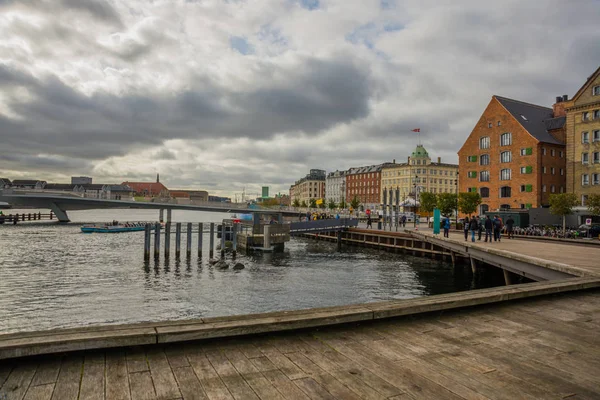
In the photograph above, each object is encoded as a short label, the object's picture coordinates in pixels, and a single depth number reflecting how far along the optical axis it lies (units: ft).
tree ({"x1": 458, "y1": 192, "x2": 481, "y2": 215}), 166.30
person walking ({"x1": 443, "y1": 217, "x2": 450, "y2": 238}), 101.45
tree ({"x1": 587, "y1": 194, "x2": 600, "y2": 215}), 113.59
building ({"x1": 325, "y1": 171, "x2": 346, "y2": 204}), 529.49
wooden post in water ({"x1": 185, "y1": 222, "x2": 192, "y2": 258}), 118.60
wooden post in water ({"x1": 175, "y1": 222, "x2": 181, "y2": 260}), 117.77
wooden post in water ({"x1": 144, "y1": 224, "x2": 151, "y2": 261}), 114.49
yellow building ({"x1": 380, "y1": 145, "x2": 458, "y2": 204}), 422.00
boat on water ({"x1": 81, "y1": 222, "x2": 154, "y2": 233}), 209.77
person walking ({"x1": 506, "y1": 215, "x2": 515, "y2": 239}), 105.29
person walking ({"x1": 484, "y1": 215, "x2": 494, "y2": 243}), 89.24
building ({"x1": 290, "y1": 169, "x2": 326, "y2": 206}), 633.61
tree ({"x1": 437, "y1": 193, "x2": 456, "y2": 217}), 171.20
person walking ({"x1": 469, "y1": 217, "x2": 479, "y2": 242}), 88.84
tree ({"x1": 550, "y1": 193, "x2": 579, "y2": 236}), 122.72
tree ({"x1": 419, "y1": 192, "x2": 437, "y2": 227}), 191.93
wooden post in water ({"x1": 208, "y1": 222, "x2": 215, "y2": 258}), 120.50
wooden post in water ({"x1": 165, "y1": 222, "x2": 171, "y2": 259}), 118.01
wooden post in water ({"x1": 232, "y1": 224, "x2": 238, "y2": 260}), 122.62
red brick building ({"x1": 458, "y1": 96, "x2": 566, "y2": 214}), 188.75
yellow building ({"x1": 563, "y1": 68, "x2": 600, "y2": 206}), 161.38
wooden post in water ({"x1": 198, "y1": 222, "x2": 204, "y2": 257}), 119.01
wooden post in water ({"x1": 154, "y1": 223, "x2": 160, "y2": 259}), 114.93
